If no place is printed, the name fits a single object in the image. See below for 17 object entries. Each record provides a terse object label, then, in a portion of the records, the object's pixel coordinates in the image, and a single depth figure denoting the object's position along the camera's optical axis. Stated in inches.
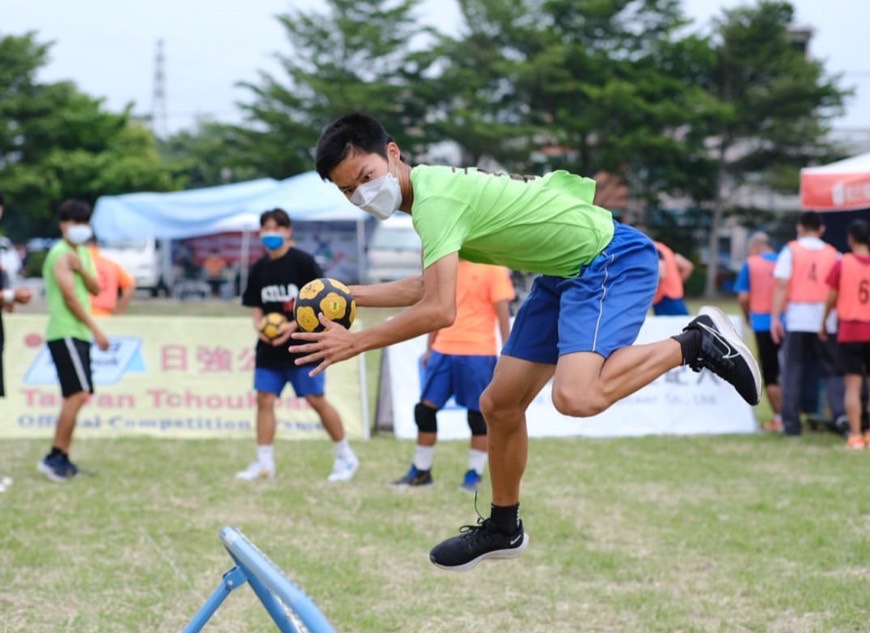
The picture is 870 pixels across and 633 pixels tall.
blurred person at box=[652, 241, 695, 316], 418.9
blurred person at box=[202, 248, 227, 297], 1238.9
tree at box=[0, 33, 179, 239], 1611.7
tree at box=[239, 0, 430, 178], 1637.6
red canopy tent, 414.3
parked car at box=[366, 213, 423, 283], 1138.0
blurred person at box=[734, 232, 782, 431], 430.6
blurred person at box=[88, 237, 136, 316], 393.1
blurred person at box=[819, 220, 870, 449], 376.8
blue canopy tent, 942.4
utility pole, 3206.2
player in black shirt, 307.0
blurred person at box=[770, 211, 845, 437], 396.8
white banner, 401.1
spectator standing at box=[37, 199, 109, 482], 311.0
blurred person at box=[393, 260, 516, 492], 304.8
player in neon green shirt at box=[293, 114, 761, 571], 154.6
